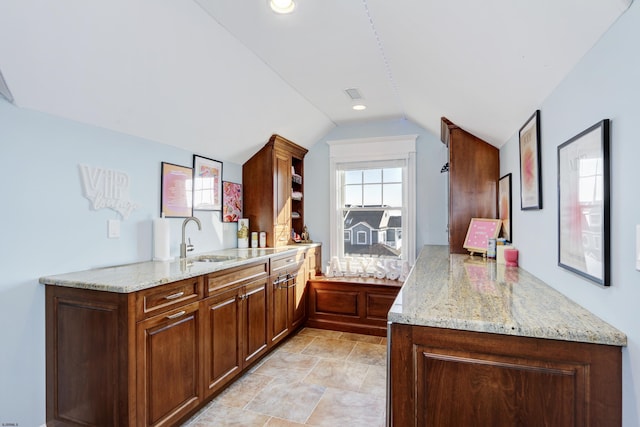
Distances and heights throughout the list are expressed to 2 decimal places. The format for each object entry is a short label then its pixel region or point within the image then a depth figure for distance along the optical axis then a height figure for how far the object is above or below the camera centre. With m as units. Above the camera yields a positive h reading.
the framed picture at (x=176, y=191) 2.65 +0.18
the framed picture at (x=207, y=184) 3.01 +0.27
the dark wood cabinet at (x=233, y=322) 2.26 -0.84
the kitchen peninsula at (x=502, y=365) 1.03 -0.52
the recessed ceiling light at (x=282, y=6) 1.75 +1.12
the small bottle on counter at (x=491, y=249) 2.65 -0.30
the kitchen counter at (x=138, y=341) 1.69 -0.74
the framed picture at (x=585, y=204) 1.09 +0.03
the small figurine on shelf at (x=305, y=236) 4.26 -0.31
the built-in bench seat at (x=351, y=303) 3.62 -1.03
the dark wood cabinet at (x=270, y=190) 3.65 +0.25
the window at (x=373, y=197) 3.99 +0.18
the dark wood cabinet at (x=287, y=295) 3.15 -0.87
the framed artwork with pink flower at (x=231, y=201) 3.42 +0.12
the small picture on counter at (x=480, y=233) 2.78 -0.19
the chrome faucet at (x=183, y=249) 2.67 -0.30
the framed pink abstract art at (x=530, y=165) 1.79 +0.27
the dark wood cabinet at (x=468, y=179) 2.96 +0.29
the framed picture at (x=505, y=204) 2.51 +0.06
